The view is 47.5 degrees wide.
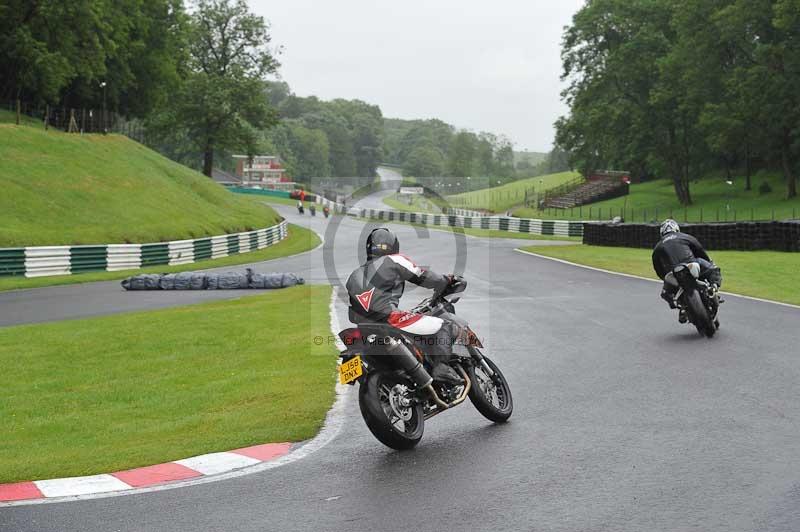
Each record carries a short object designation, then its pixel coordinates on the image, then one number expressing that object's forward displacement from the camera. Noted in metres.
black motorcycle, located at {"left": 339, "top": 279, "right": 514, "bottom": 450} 7.46
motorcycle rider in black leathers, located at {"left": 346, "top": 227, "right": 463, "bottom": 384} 7.82
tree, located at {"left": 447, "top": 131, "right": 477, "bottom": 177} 183.62
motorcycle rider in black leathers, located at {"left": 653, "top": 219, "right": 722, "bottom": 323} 13.98
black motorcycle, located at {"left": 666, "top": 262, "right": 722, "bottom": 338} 13.52
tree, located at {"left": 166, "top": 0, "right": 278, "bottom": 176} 81.69
